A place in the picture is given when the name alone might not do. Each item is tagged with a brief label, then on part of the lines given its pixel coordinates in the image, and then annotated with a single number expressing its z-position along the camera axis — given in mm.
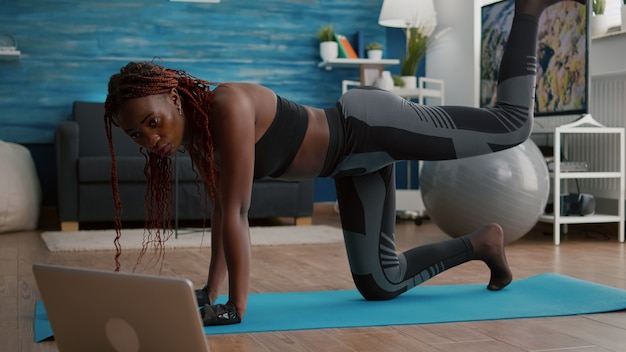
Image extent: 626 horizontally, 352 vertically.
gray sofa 5020
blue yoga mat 2236
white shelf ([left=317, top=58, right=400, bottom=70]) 5941
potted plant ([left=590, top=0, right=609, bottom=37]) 4605
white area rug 4188
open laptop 1277
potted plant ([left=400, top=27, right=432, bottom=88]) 5797
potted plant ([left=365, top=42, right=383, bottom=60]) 6047
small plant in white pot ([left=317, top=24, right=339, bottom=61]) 5980
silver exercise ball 3848
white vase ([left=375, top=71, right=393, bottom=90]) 5590
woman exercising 2057
